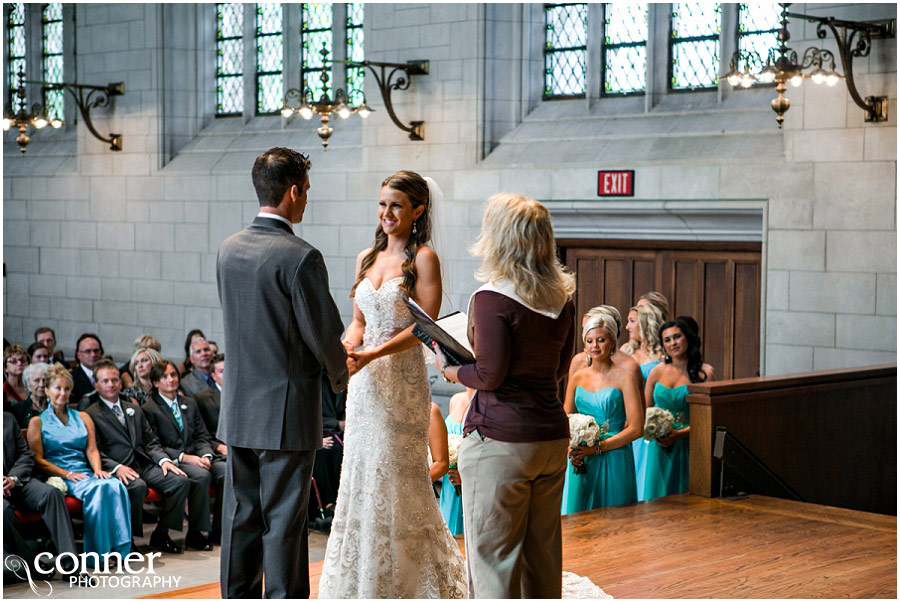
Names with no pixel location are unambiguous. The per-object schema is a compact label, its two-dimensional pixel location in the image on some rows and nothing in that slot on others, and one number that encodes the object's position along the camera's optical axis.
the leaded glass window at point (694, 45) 8.91
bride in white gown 3.85
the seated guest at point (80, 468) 6.95
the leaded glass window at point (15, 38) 13.72
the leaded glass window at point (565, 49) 9.73
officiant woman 3.26
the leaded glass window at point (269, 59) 11.78
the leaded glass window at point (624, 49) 9.35
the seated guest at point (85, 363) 9.40
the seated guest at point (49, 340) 9.99
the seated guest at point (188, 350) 9.14
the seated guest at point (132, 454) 7.42
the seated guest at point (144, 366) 8.00
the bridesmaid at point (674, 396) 6.45
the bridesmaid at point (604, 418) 5.81
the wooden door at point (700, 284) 8.80
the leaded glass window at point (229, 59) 12.21
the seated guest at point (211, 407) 8.06
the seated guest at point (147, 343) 8.66
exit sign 8.93
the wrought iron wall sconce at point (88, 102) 10.97
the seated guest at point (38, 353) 9.52
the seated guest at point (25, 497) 6.68
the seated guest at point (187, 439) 7.53
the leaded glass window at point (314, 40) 11.34
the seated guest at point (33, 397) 7.09
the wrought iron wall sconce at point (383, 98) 9.45
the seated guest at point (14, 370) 8.59
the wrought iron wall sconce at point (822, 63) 7.21
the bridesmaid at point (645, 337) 6.99
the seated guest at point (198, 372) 8.56
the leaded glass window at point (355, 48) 10.92
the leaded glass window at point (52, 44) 13.41
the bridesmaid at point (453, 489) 5.72
